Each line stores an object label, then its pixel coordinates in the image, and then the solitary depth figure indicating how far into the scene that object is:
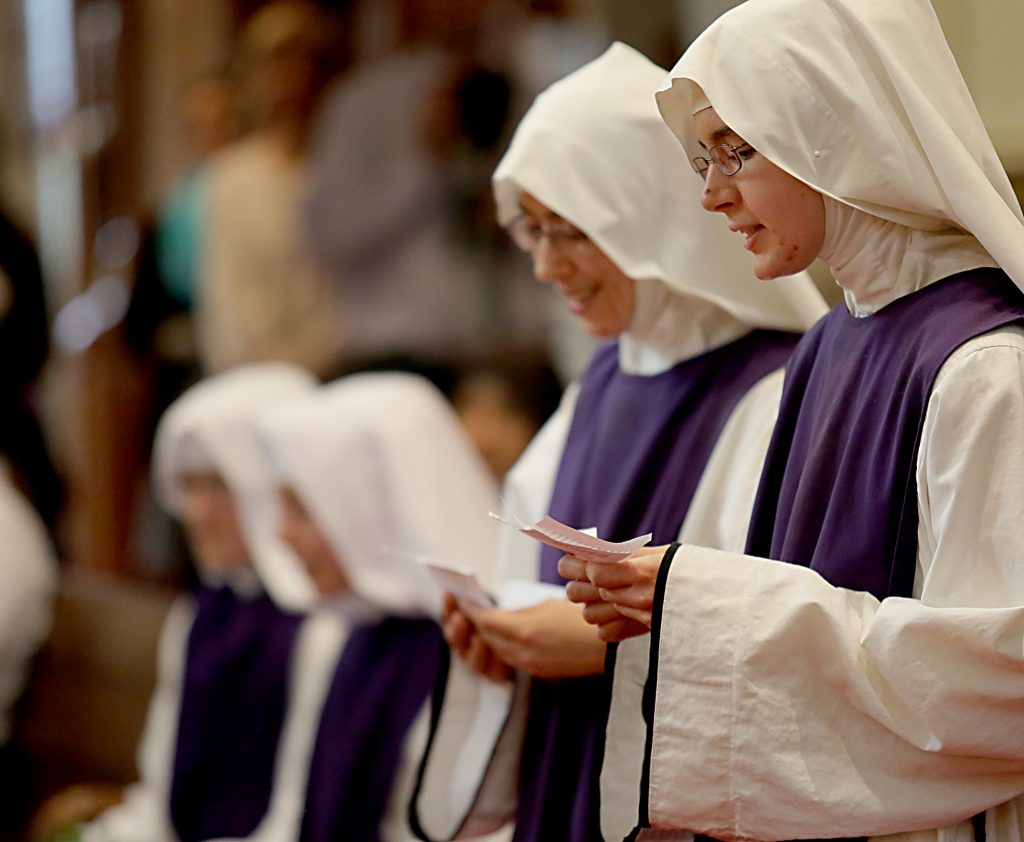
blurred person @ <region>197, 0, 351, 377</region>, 14.35
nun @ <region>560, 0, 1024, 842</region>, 4.11
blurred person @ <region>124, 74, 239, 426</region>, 15.39
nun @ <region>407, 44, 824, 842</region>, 5.58
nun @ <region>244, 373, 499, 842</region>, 8.18
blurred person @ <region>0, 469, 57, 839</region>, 12.45
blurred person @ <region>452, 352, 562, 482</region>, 11.20
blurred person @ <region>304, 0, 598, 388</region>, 13.28
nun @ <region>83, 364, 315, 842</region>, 9.16
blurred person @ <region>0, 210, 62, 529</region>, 14.27
